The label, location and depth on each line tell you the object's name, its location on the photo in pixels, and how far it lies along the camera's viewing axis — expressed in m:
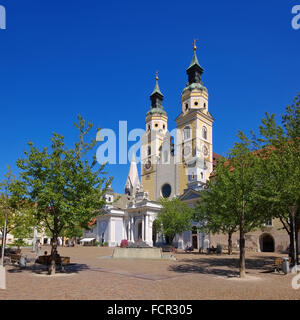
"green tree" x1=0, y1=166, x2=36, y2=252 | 22.45
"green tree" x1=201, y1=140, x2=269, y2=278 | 16.69
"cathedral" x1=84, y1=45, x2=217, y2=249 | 62.75
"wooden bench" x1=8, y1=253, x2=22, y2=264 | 21.52
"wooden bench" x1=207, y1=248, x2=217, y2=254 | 39.41
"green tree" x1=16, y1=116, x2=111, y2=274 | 16.42
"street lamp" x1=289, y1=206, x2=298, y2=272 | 18.45
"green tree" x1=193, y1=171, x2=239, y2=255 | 16.92
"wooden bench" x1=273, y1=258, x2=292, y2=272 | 18.33
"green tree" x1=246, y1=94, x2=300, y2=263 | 17.28
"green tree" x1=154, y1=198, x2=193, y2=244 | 45.19
